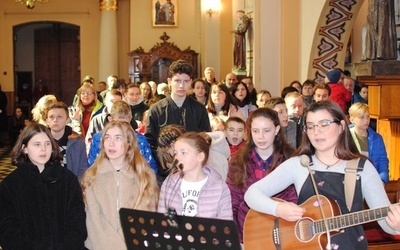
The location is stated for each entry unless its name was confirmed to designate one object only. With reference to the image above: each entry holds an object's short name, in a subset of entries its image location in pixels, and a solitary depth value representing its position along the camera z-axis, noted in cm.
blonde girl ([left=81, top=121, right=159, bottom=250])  423
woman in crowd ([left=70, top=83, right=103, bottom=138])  796
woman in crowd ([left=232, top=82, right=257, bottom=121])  869
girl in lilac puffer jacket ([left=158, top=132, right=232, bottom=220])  391
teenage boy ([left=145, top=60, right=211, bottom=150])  561
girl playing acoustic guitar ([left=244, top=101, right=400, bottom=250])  321
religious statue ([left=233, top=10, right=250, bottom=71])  1369
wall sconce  1784
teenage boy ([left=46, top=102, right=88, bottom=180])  555
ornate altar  1911
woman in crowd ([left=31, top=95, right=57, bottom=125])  612
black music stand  284
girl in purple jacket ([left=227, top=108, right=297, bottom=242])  420
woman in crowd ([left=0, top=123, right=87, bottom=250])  400
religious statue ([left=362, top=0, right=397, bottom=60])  757
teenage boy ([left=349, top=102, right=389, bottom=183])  599
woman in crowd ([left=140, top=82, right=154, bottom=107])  1034
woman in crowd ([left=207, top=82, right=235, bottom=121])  807
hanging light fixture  1473
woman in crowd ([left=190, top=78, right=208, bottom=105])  851
